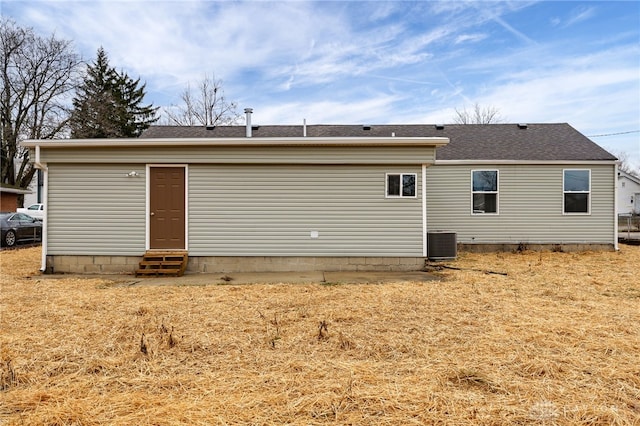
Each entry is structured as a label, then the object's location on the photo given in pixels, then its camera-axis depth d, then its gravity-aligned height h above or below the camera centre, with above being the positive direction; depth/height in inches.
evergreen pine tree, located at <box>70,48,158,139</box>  995.3 +348.1
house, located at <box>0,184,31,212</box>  838.3 +44.0
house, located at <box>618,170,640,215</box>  1273.4 +66.0
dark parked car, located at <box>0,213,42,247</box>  517.0 -19.6
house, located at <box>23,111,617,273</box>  307.1 +10.1
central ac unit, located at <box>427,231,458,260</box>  365.1 -30.0
